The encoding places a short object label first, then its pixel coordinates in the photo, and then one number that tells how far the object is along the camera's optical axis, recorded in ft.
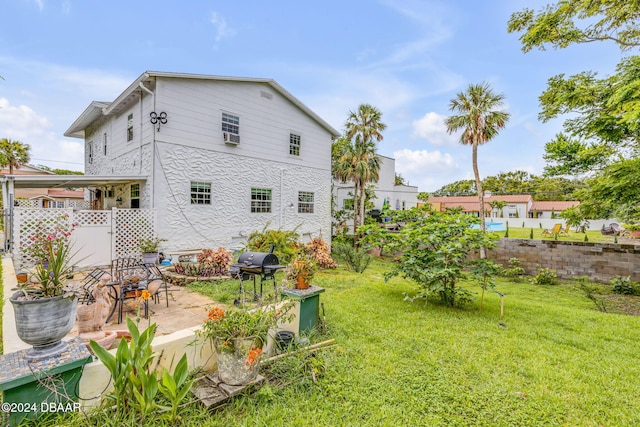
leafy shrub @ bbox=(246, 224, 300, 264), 30.50
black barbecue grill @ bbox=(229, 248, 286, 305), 16.37
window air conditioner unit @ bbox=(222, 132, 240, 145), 34.94
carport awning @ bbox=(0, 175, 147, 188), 25.25
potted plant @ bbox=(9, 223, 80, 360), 6.65
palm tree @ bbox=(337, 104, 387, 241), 56.85
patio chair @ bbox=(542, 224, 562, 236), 72.49
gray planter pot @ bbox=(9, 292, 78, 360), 6.61
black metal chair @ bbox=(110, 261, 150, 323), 14.64
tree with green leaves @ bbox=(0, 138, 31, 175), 74.54
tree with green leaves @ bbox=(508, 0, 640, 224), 23.36
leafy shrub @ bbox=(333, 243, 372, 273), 35.20
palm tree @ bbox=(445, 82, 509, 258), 46.26
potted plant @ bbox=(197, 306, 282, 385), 8.66
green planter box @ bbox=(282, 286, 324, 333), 13.19
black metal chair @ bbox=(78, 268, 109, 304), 11.92
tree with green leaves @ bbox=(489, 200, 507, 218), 115.24
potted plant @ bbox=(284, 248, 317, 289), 13.70
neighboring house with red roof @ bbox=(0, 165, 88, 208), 83.39
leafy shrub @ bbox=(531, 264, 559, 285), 37.04
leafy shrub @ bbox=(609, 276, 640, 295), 31.42
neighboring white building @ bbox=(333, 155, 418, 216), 65.82
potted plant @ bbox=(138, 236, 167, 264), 28.22
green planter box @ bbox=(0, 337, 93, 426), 6.19
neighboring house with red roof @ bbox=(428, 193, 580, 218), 131.75
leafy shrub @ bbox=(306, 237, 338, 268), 34.50
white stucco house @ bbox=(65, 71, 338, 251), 30.94
